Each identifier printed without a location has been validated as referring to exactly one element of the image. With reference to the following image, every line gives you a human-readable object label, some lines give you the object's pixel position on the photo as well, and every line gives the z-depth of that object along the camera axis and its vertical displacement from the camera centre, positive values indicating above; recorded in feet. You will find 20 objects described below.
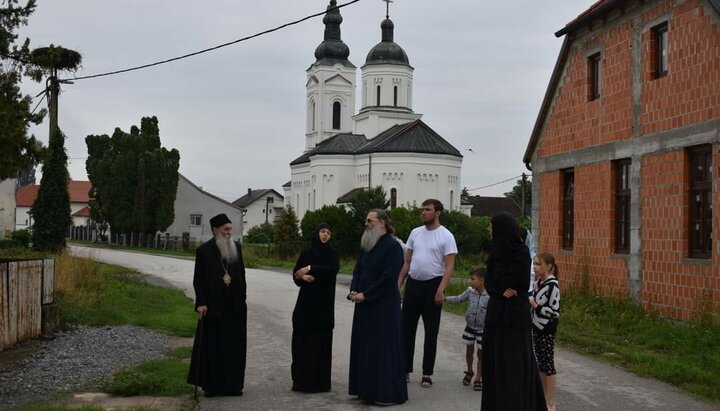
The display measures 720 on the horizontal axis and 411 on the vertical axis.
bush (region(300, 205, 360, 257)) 160.76 +2.58
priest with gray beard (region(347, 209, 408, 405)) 29.73 -2.49
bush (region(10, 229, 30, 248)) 116.31 -0.10
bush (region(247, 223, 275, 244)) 254.47 +2.08
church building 244.22 +29.60
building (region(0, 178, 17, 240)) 136.46 +4.96
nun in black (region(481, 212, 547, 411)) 24.12 -2.24
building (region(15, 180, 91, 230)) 332.39 +11.90
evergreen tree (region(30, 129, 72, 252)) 103.45 +3.77
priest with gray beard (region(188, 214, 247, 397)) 31.01 -2.55
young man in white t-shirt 33.40 -1.00
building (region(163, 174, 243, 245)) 245.65 +8.33
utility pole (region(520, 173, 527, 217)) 181.57 +12.64
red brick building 49.34 +5.94
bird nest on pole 39.37 +7.69
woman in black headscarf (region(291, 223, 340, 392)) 31.71 -2.29
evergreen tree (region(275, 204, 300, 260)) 166.09 +1.58
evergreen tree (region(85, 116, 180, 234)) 197.26 +11.81
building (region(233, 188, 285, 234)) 393.50 +14.90
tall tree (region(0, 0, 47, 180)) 35.58 +5.25
